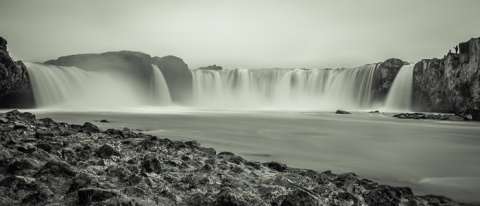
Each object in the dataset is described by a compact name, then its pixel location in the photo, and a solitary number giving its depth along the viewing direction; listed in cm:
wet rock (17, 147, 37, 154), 414
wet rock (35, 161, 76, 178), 315
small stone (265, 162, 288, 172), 491
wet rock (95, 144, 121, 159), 451
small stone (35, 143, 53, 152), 453
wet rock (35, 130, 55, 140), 595
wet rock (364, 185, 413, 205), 322
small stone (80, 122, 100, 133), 812
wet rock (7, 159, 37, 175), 321
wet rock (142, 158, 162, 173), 376
